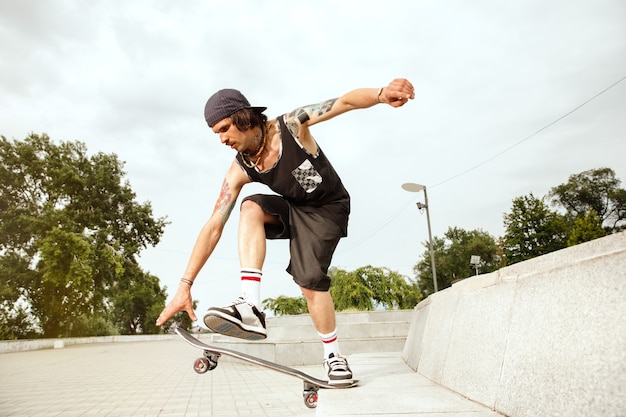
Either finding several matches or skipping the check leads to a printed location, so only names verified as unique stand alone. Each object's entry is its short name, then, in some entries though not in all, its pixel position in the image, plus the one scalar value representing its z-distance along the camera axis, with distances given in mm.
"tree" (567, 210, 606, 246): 38500
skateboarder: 2789
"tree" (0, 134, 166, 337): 24812
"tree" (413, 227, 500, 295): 64438
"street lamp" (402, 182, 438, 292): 18406
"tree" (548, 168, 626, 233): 53188
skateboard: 2953
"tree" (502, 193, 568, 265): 44656
